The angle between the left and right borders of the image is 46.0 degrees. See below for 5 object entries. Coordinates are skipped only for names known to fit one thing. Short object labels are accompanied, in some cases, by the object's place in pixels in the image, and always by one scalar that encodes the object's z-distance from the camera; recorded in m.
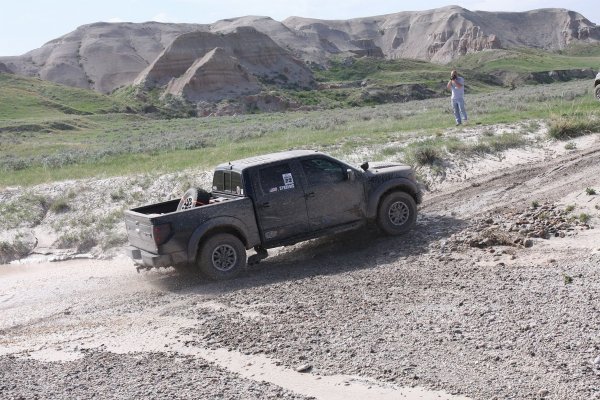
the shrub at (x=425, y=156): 16.47
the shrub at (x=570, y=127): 17.92
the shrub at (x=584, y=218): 11.26
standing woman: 20.78
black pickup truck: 10.85
